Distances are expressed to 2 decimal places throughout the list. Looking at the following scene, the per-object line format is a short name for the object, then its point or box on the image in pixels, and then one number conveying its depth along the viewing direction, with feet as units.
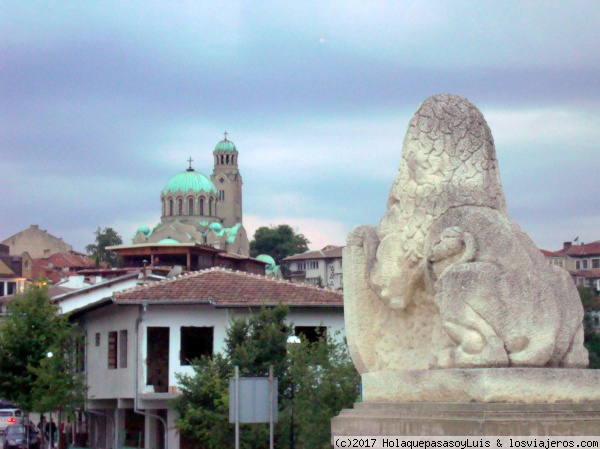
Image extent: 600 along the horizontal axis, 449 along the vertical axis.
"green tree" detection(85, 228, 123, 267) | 383.45
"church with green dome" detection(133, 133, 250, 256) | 386.73
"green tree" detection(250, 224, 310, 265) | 412.16
